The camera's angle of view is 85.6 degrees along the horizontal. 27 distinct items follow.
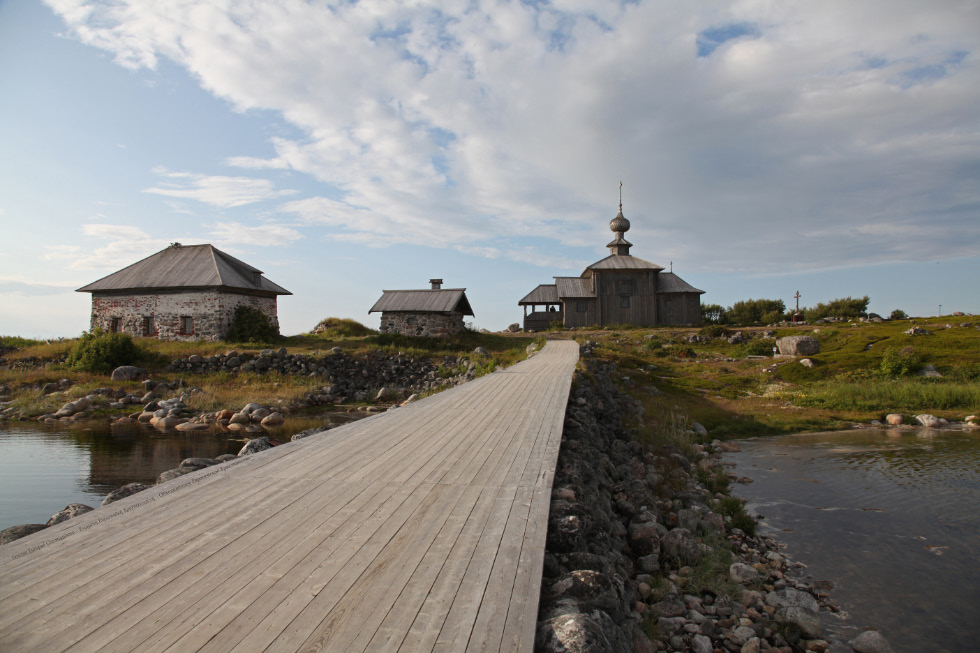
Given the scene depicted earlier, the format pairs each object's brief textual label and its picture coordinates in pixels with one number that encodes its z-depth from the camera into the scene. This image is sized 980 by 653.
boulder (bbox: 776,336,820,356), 24.62
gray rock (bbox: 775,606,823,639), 5.40
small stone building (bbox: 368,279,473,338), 28.62
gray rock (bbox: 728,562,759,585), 6.26
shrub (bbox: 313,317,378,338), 31.34
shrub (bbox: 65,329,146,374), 22.14
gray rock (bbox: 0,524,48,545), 4.17
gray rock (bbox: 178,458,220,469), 6.42
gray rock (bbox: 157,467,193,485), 5.62
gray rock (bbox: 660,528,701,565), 6.29
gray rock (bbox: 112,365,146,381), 21.34
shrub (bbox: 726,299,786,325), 43.62
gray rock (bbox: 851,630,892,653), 5.19
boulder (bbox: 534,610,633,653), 2.91
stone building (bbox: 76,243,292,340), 26.78
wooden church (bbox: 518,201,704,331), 37.31
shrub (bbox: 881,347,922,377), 20.72
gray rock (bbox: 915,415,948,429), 15.75
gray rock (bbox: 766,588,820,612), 5.91
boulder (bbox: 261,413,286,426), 16.17
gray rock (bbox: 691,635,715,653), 4.80
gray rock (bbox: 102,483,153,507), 5.46
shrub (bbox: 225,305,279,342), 27.33
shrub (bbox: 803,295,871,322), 39.00
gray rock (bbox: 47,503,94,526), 4.92
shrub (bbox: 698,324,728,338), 30.84
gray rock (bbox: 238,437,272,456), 7.20
